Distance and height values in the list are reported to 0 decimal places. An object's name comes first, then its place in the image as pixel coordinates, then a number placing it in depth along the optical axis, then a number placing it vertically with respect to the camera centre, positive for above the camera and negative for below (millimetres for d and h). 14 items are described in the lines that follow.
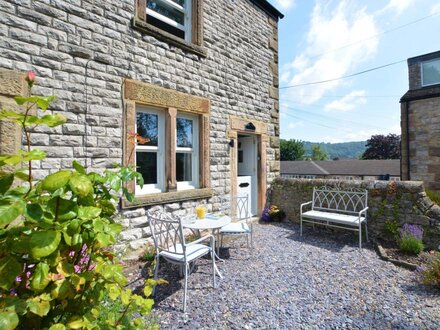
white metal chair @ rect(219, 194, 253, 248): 4215 -1122
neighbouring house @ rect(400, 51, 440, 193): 9250 +1542
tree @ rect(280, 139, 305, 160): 52188 +2873
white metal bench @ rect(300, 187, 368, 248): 4914 -988
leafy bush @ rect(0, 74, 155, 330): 863 -324
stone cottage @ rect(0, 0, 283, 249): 3365 +1329
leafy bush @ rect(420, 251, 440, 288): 3047 -1423
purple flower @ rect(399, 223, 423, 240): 4309 -1235
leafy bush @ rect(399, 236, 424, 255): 4129 -1405
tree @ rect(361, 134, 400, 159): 38625 +2550
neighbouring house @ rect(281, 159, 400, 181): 27312 -697
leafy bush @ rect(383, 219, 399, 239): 4756 -1289
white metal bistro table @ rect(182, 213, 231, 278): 3506 -886
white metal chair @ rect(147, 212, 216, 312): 2818 -1109
